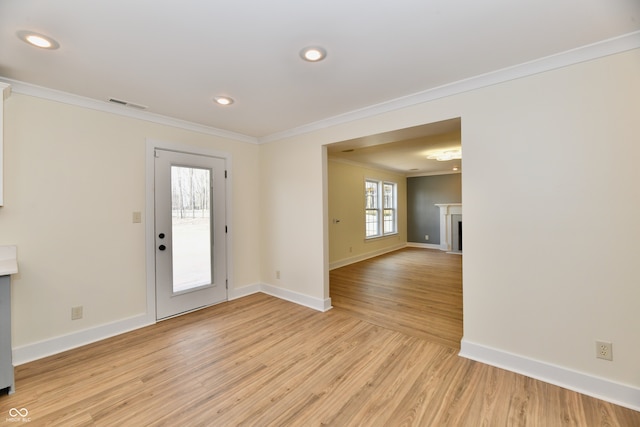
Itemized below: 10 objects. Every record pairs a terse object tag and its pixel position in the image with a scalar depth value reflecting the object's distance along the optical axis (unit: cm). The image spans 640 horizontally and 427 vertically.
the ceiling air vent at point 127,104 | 275
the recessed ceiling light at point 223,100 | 270
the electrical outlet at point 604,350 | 189
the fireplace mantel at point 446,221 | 804
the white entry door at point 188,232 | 328
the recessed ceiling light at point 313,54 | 189
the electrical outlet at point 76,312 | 266
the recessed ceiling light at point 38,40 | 170
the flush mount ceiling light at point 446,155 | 540
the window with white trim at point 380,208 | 738
